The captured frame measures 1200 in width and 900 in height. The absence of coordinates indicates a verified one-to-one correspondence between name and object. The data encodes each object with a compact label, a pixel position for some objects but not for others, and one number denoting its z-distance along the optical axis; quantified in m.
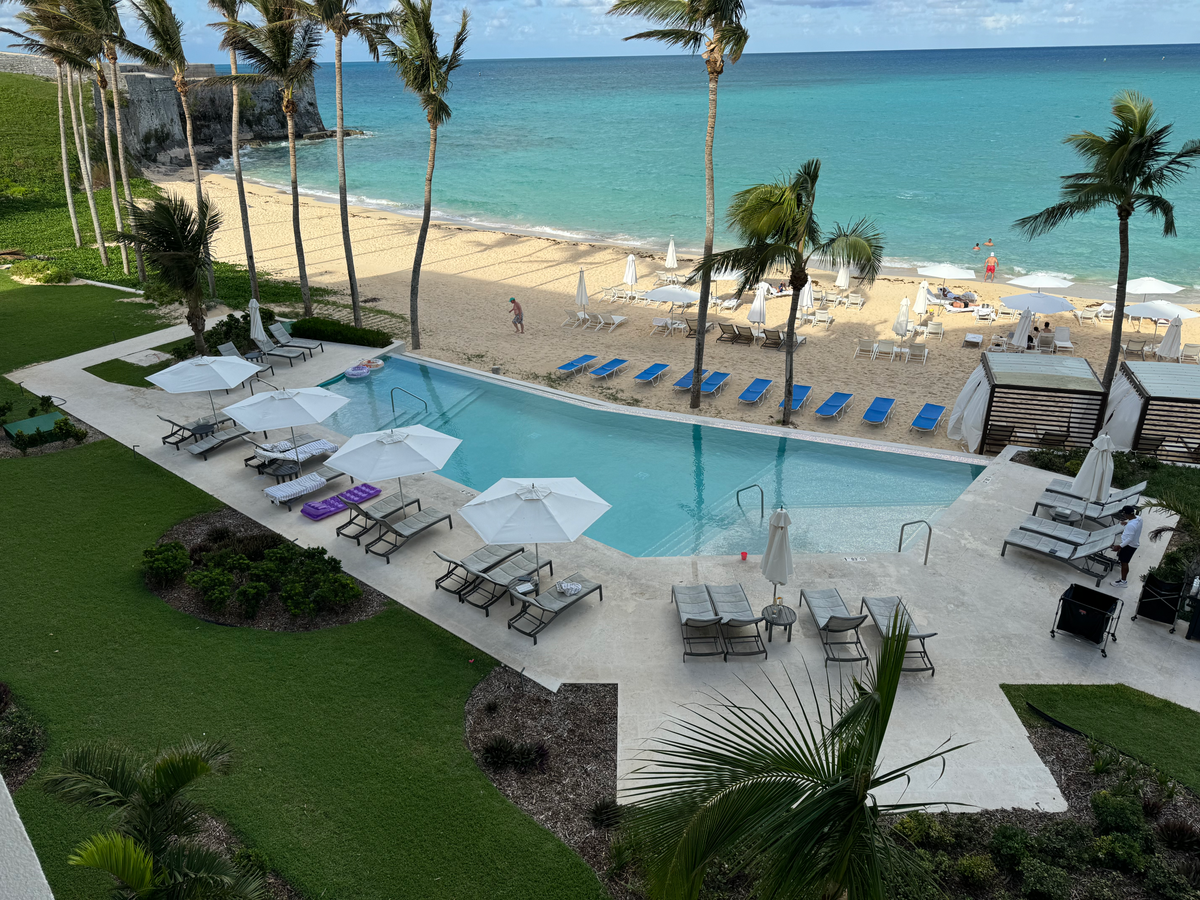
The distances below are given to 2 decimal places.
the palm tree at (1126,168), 16.16
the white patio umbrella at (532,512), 10.68
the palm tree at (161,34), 22.20
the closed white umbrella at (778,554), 10.25
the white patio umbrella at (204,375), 15.70
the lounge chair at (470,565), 11.68
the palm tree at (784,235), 16.05
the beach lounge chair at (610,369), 21.89
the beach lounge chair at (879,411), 18.94
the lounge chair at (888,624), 10.02
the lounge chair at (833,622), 10.12
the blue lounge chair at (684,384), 20.92
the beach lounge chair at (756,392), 20.19
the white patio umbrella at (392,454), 12.49
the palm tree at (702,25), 16.36
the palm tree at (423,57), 19.39
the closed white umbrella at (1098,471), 12.20
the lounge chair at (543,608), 10.83
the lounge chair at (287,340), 22.03
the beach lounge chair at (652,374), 21.55
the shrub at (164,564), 11.62
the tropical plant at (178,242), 18.55
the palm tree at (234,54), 20.64
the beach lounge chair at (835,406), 19.35
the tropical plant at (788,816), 3.96
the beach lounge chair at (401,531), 12.77
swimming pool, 13.54
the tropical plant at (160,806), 5.05
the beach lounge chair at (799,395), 20.27
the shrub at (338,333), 22.58
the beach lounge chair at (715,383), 20.86
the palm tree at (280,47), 20.48
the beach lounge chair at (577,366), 22.20
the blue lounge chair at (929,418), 18.56
